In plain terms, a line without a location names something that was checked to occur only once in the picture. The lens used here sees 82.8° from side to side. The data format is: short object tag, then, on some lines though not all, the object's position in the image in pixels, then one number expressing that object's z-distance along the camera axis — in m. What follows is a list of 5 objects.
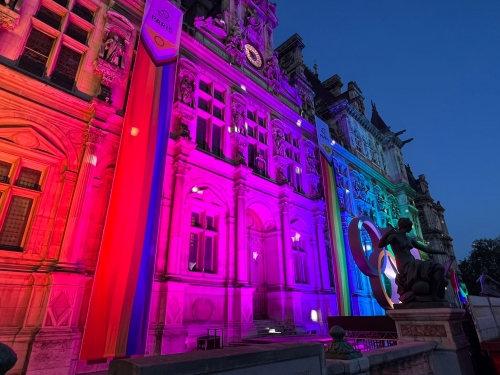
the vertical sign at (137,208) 8.12
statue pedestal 5.70
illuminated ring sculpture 14.83
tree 44.78
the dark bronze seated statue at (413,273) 6.32
